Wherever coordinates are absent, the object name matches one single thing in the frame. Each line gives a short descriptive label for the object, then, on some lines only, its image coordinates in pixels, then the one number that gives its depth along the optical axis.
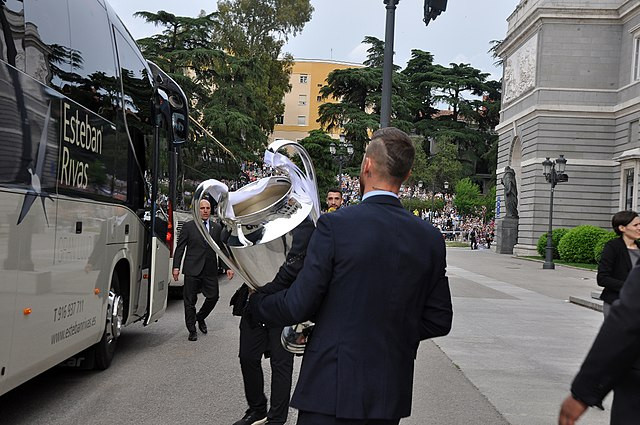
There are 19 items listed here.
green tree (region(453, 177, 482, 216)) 66.44
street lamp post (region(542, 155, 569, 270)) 30.49
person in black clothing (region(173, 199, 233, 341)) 10.38
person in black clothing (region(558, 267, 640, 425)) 2.35
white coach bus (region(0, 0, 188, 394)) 4.93
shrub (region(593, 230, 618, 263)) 30.98
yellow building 105.06
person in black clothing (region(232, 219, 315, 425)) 5.50
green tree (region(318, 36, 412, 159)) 57.28
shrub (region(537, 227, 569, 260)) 37.28
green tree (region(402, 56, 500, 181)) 71.75
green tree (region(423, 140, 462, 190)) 70.38
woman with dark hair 6.70
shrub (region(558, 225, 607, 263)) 34.12
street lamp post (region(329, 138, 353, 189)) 38.35
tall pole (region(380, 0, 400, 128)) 12.20
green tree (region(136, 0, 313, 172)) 44.84
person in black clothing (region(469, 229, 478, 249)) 51.28
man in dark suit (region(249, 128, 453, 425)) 2.88
